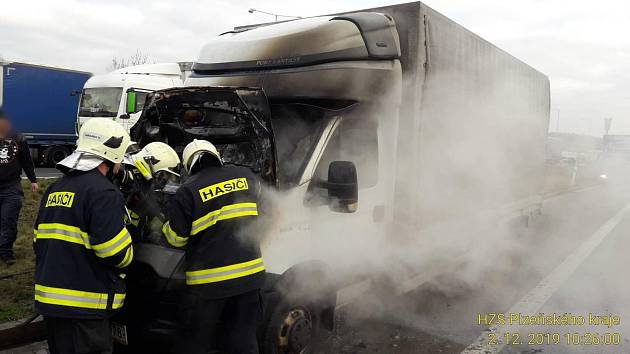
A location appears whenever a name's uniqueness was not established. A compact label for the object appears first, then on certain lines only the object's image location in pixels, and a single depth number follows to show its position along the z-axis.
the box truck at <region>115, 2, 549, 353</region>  3.24
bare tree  42.94
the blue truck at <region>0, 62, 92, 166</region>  15.29
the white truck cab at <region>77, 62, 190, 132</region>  12.90
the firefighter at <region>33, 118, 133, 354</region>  2.42
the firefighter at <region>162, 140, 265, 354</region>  2.69
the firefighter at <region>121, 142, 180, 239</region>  3.20
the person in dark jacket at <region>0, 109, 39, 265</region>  5.29
